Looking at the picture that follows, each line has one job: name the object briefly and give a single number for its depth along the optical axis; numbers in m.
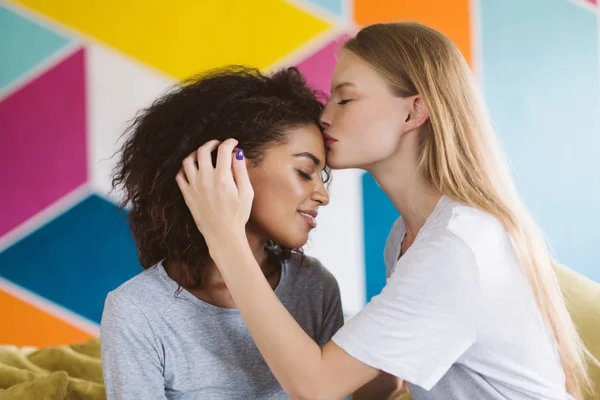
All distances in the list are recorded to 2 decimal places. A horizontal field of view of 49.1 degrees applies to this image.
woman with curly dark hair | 1.13
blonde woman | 1.02
